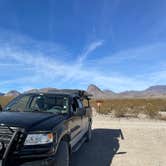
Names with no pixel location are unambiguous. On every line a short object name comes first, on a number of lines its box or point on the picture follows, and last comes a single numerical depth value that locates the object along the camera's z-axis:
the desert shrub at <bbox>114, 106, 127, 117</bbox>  14.07
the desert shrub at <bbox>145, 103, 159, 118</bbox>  13.99
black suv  2.75
